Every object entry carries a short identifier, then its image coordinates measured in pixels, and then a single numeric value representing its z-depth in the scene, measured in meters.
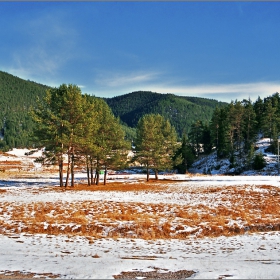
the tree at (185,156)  74.12
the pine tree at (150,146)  46.38
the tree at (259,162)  62.94
